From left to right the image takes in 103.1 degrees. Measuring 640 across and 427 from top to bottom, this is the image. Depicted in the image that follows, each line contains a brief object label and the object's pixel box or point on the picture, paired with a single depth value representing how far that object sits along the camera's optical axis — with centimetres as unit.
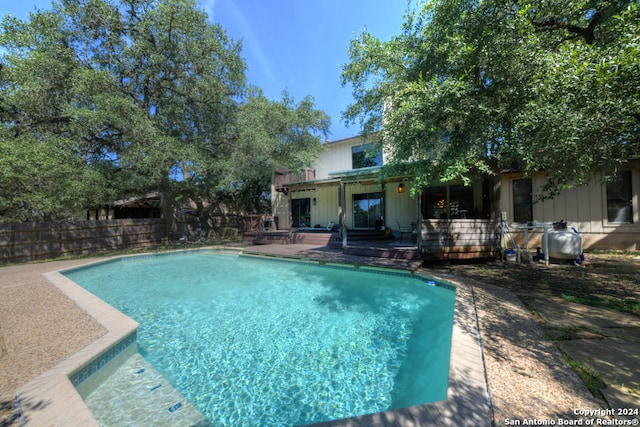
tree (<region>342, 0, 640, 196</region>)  381
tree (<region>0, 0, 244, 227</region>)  1044
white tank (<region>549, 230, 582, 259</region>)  750
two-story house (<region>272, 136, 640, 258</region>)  841
